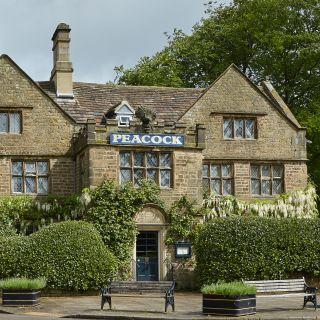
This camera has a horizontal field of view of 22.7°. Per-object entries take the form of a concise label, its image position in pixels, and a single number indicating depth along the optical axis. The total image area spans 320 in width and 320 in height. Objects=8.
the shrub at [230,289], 20.61
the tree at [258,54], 46.31
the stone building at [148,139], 31.38
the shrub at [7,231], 29.33
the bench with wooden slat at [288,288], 22.19
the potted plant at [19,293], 23.31
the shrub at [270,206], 33.72
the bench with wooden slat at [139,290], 22.31
